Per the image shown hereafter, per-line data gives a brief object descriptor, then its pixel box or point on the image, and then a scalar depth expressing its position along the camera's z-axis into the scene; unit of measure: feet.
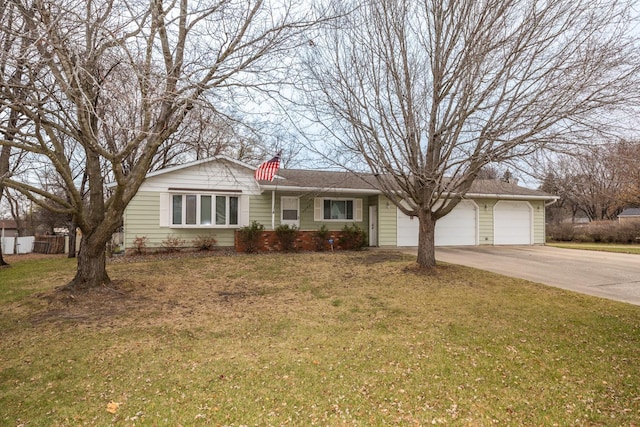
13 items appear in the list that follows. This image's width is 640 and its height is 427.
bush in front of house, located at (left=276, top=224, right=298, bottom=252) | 44.34
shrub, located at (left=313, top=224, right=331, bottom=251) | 45.93
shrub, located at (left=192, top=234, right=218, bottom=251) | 44.04
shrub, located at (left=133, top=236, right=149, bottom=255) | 41.98
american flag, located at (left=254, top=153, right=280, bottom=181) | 37.23
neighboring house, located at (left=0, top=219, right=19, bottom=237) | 105.59
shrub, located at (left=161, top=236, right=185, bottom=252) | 43.01
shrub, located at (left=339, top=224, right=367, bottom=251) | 46.68
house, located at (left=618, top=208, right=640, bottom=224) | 107.29
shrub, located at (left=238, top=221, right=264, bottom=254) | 42.73
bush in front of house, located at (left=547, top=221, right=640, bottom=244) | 70.90
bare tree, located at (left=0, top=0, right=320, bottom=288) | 16.37
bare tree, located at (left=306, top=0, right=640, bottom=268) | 20.39
